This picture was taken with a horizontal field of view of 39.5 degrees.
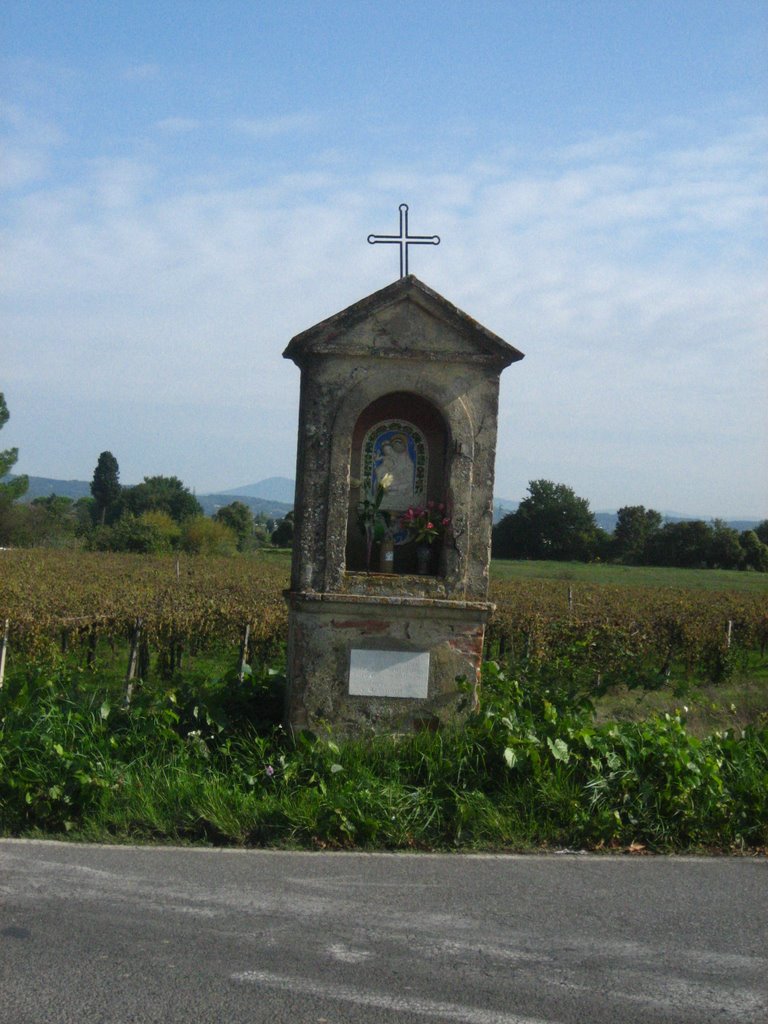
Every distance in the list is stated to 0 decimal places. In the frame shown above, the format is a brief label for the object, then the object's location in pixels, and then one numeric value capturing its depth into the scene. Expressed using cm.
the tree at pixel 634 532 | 5638
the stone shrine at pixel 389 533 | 721
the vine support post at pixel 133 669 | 765
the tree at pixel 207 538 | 5424
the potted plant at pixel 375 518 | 772
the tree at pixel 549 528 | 5591
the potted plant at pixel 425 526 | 753
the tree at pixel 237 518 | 6681
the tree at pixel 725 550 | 5434
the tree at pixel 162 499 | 8361
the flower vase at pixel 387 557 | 765
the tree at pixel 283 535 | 5625
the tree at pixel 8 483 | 7150
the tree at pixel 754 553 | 5275
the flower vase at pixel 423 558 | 766
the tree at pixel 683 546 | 5544
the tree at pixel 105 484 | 9419
